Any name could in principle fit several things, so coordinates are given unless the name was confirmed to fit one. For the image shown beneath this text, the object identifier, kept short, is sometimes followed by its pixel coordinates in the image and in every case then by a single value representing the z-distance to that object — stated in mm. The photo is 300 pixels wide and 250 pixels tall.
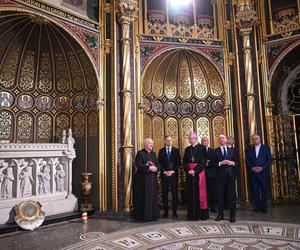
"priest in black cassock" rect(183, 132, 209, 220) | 5367
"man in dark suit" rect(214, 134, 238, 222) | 5145
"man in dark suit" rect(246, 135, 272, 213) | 6098
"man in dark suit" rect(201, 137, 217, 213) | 6098
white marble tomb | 5254
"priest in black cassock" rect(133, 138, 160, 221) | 5473
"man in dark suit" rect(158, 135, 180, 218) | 5746
